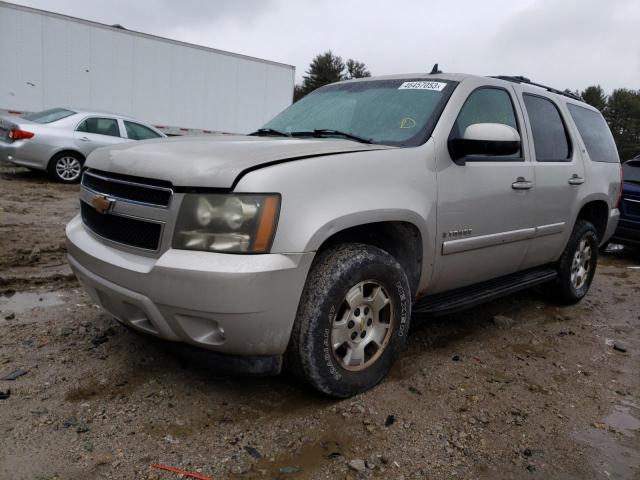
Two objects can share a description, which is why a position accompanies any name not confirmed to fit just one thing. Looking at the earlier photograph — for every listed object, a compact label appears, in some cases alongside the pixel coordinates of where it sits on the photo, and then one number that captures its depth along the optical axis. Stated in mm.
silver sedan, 8922
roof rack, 3936
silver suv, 2170
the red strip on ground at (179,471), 1989
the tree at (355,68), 64500
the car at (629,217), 6742
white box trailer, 11531
